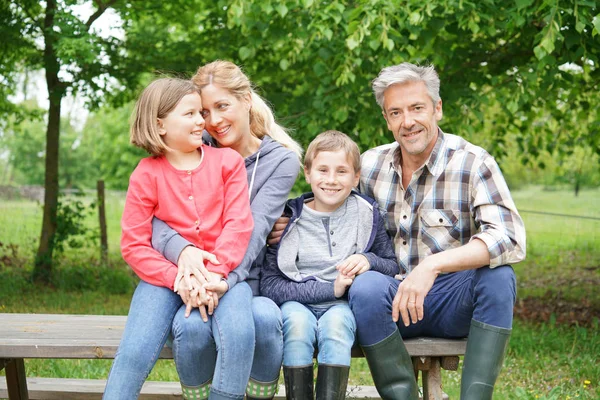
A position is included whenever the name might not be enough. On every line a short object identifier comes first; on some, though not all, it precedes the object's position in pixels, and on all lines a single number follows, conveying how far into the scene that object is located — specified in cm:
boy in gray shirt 297
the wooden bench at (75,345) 301
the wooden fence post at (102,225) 985
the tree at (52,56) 686
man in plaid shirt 295
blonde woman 279
